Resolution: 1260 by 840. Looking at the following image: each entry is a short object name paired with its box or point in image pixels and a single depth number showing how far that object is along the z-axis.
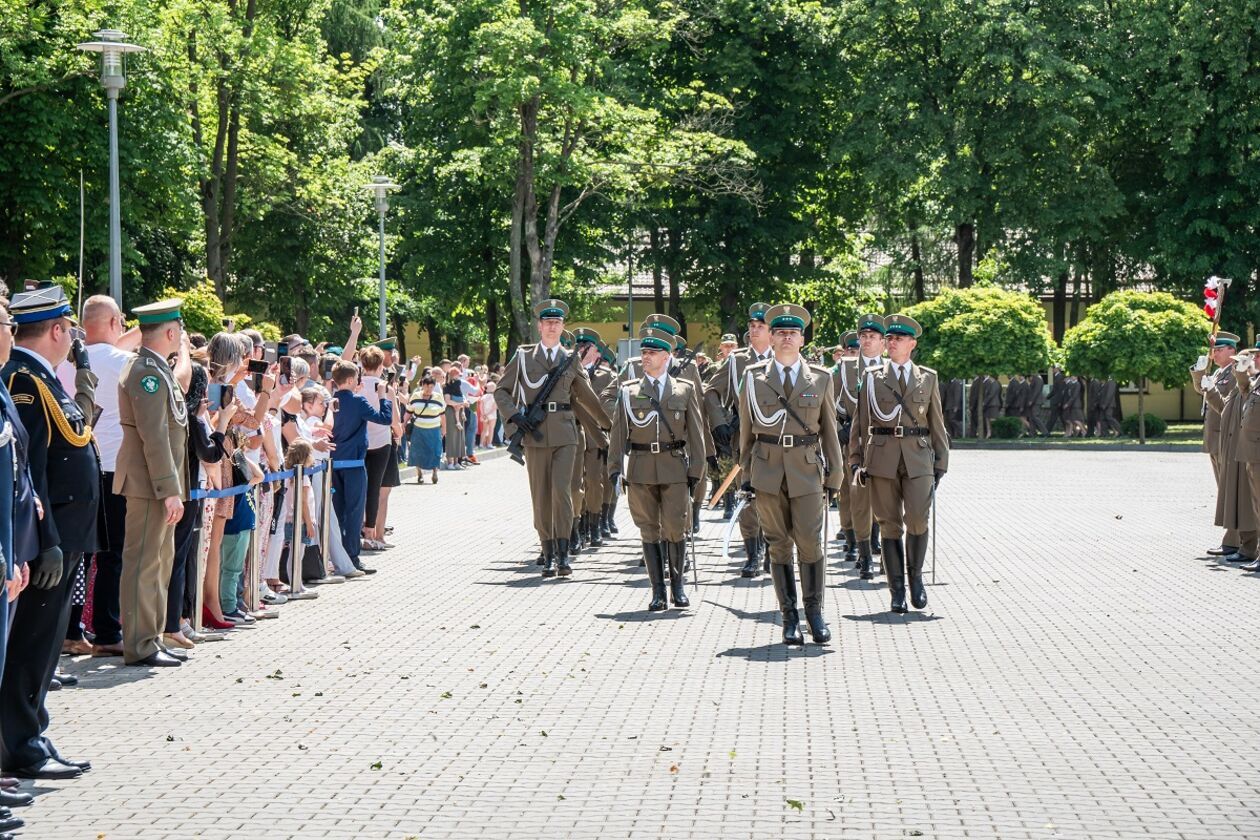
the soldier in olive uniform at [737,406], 15.80
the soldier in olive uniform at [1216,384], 17.73
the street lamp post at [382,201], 38.41
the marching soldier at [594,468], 17.99
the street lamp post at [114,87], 23.62
